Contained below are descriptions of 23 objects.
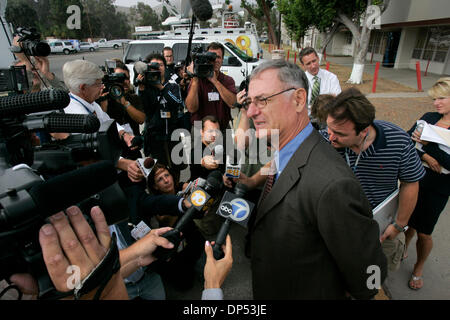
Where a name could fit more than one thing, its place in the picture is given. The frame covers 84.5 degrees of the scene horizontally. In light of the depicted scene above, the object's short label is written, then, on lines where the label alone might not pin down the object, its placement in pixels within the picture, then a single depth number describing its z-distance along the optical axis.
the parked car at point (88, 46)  30.36
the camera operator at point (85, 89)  1.93
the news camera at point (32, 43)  2.27
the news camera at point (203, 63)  3.00
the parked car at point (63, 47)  25.92
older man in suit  1.00
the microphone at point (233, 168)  1.82
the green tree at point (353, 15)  10.16
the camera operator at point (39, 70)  2.73
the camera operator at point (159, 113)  3.47
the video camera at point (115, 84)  2.75
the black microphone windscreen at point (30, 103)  0.79
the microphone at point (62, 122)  0.90
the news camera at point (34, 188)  0.59
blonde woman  1.94
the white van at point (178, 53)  8.09
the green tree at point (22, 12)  26.92
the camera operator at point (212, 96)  3.20
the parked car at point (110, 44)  33.71
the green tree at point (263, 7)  20.19
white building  12.40
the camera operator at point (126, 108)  3.05
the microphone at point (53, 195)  0.57
